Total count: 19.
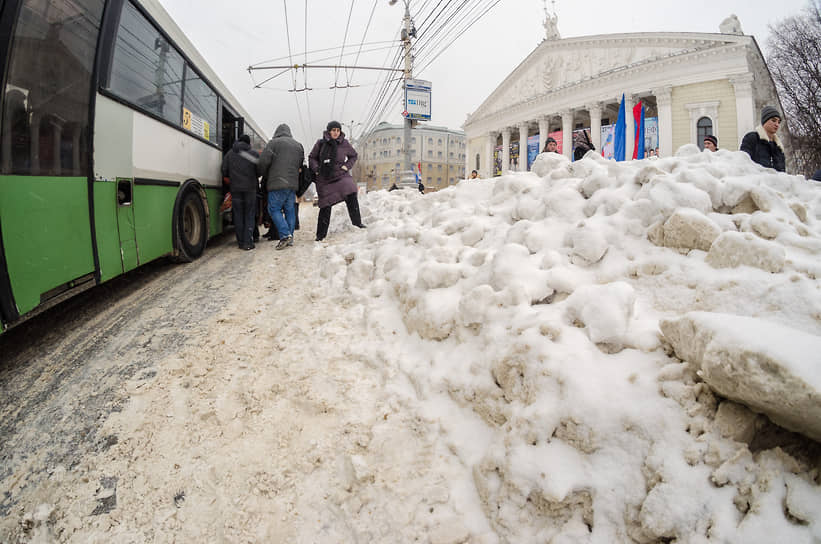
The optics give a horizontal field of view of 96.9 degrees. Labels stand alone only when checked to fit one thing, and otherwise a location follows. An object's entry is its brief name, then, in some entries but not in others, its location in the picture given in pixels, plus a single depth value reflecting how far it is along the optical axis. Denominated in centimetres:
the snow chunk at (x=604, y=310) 172
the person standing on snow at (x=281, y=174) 622
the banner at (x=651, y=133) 2667
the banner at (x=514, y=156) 4034
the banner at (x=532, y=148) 3470
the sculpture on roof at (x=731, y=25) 2741
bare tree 1792
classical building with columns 2489
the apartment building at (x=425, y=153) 7444
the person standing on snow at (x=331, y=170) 621
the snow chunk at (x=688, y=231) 216
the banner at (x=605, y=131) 3102
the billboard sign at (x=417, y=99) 1330
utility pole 1374
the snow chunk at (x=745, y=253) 186
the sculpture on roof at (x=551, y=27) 3597
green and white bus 226
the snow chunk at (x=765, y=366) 106
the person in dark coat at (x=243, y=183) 612
